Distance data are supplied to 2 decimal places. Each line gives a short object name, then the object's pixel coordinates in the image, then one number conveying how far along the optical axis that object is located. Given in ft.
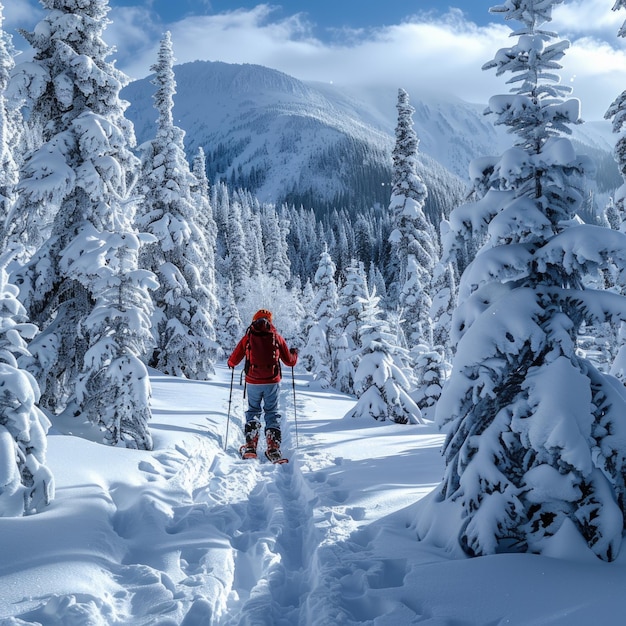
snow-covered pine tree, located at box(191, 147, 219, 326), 77.15
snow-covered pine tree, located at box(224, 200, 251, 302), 219.20
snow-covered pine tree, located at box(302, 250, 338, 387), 112.16
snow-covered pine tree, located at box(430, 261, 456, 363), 88.79
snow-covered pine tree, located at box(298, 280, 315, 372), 123.54
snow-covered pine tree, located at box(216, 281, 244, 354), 159.12
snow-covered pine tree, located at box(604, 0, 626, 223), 39.06
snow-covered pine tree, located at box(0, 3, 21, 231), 78.40
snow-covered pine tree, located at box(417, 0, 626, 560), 12.83
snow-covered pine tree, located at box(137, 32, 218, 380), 70.13
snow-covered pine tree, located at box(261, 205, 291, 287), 247.64
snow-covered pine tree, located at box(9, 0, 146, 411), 33.73
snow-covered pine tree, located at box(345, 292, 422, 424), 44.68
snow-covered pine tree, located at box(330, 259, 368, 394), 85.46
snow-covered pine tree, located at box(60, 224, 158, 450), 26.43
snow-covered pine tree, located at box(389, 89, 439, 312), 93.20
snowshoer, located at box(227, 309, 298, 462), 30.40
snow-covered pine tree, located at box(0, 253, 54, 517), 13.60
